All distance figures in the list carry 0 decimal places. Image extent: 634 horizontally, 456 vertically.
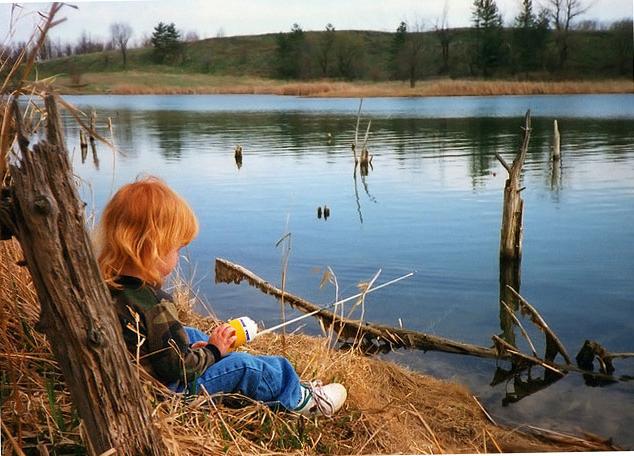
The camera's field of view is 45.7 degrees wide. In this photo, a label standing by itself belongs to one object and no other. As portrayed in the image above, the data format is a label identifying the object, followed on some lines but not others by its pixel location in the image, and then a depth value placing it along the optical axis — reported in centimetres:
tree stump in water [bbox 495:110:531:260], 421
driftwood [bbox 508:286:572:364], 370
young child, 213
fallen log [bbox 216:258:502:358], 383
